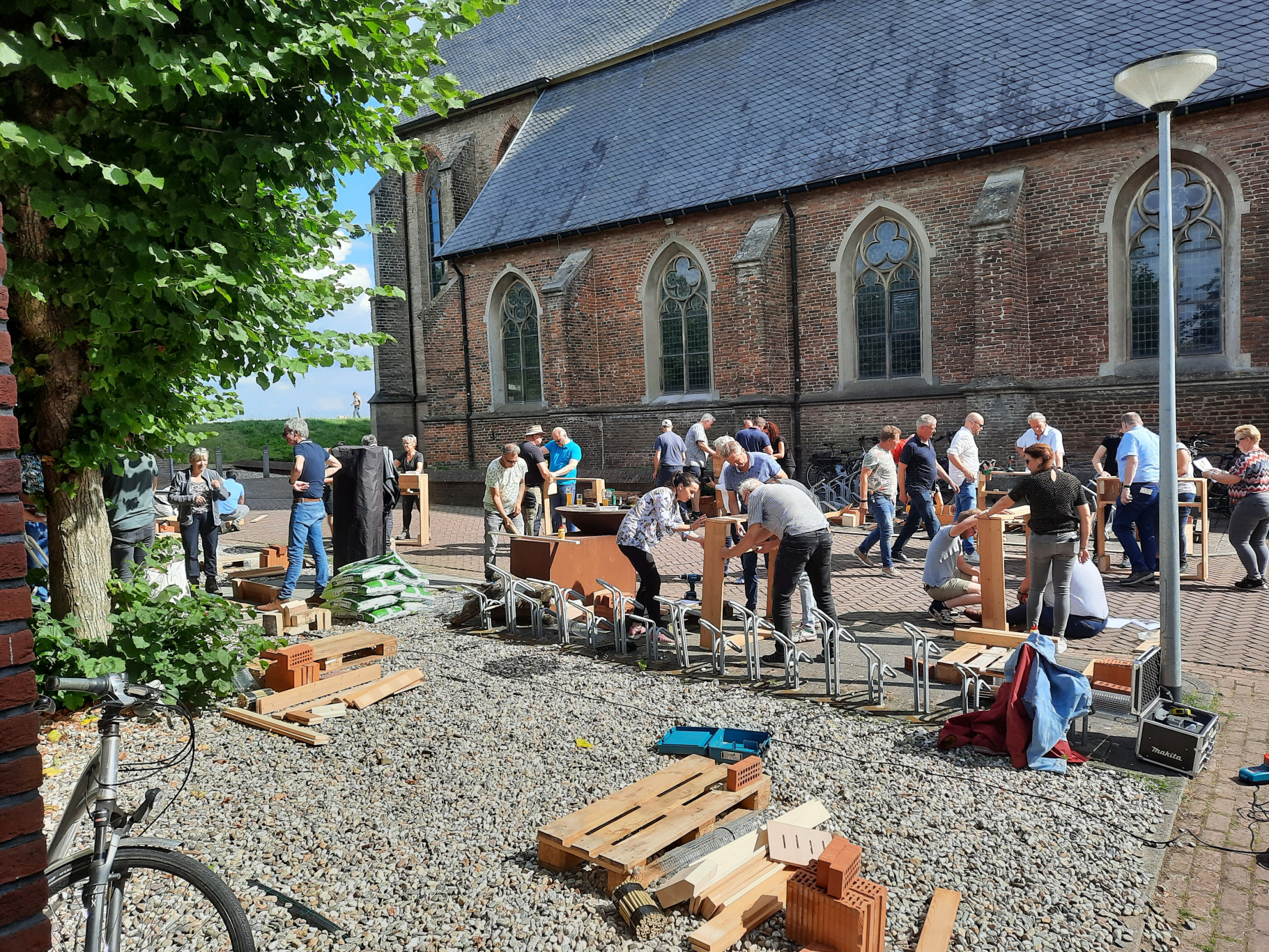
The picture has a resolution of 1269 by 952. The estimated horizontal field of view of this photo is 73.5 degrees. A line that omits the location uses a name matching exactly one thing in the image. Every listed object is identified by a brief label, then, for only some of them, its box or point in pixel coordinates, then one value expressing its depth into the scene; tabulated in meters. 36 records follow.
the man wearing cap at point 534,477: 11.38
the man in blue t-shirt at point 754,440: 12.95
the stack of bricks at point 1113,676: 5.73
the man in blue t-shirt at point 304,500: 9.21
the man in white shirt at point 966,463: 10.42
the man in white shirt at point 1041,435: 10.58
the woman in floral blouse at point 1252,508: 8.79
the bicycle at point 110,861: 2.48
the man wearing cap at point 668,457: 14.28
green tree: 4.39
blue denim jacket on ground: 4.84
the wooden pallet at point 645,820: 3.74
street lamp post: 5.50
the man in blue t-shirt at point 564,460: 13.15
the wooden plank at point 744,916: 3.19
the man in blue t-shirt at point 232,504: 10.34
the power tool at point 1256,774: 4.52
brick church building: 14.14
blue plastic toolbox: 4.92
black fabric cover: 10.24
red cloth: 4.89
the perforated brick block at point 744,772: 4.43
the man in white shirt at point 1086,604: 7.22
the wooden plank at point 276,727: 5.50
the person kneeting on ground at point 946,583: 8.00
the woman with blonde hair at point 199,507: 9.92
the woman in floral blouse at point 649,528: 7.69
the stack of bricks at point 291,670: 6.47
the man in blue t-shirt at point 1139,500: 9.48
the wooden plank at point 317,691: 6.05
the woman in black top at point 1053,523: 6.79
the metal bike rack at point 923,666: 5.61
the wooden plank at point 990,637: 6.46
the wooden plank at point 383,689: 6.22
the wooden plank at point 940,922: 3.14
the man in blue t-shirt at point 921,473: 10.59
